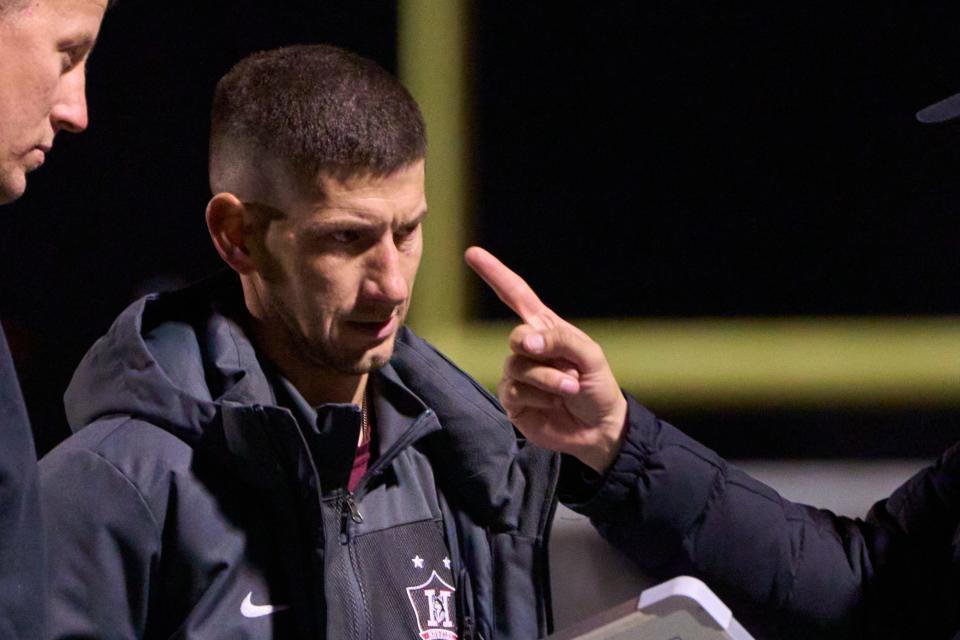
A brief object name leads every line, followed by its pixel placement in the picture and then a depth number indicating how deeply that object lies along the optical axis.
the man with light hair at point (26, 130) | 9.64
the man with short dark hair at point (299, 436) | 9.91
